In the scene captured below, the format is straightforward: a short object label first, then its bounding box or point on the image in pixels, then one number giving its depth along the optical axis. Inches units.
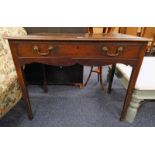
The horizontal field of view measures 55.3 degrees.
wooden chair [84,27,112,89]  56.9
